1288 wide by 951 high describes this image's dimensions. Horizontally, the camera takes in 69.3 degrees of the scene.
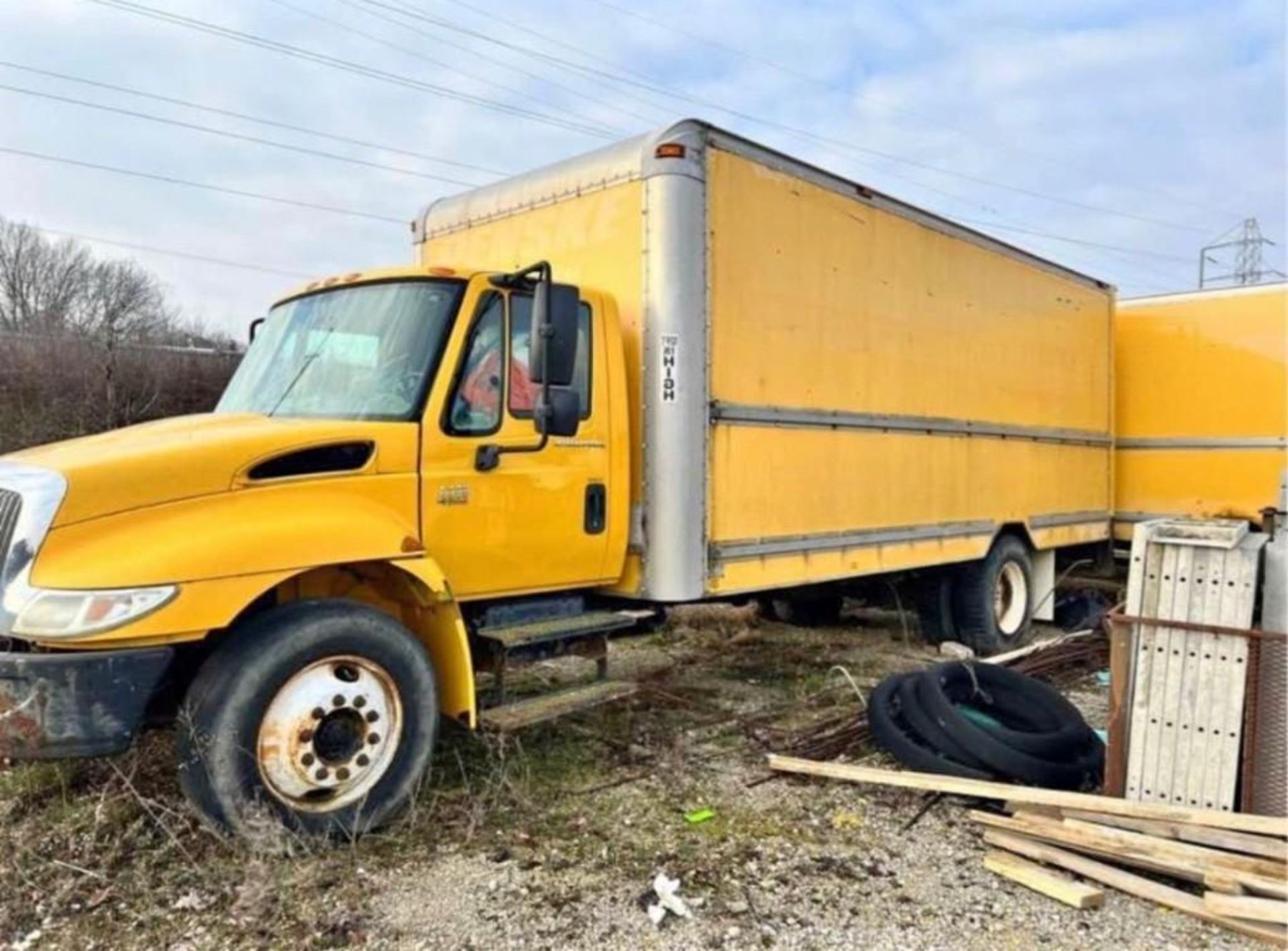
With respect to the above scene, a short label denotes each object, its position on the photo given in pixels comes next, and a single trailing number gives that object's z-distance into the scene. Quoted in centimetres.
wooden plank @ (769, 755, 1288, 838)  375
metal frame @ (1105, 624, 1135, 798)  434
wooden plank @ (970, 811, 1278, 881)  354
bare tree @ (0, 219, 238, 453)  1797
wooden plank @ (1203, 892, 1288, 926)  323
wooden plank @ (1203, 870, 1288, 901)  336
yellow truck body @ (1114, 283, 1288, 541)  905
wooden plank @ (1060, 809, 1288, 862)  360
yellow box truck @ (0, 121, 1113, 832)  351
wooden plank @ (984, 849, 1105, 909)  348
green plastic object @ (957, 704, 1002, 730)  512
